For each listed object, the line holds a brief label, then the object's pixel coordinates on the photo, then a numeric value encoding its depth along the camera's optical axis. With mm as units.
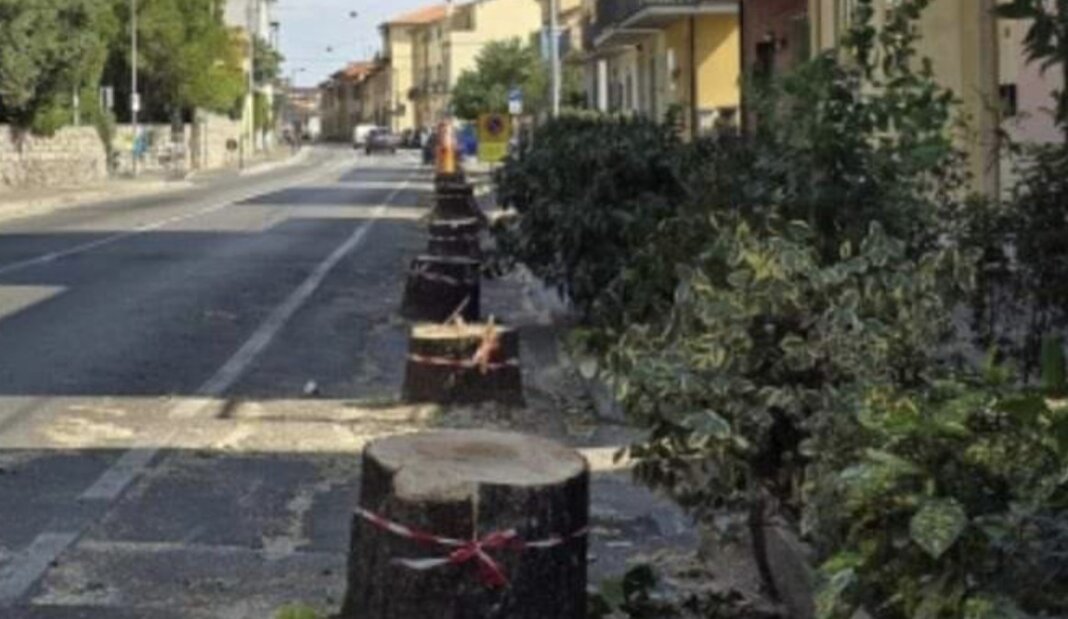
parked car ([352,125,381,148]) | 128875
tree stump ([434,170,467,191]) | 22838
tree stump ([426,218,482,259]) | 18406
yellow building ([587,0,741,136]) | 40125
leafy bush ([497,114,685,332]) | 14883
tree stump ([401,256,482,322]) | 17406
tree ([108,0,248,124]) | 79188
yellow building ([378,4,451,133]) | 175375
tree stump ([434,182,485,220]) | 20672
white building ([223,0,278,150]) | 118881
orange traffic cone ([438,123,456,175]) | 34388
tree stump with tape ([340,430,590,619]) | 5441
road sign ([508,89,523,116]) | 55625
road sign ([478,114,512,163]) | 35156
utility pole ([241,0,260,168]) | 118812
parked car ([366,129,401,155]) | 120500
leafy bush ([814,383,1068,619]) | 4242
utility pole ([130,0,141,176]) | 71750
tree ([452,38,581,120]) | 88500
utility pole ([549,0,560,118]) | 45881
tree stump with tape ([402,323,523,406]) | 12164
